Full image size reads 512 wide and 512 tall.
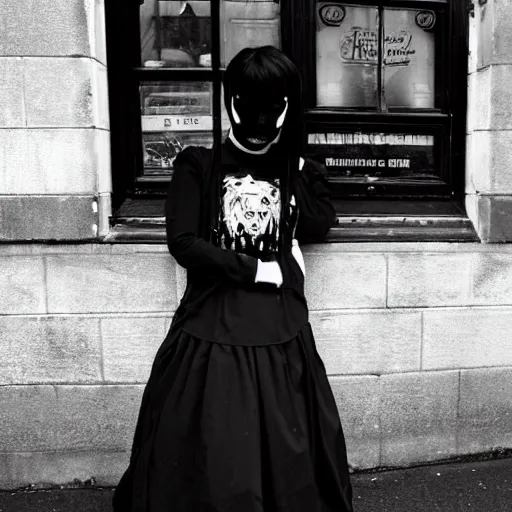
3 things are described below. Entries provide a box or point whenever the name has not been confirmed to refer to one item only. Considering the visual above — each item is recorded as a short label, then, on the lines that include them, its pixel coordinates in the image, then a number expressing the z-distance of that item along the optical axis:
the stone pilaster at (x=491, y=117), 3.88
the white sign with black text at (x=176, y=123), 4.08
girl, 2.74
